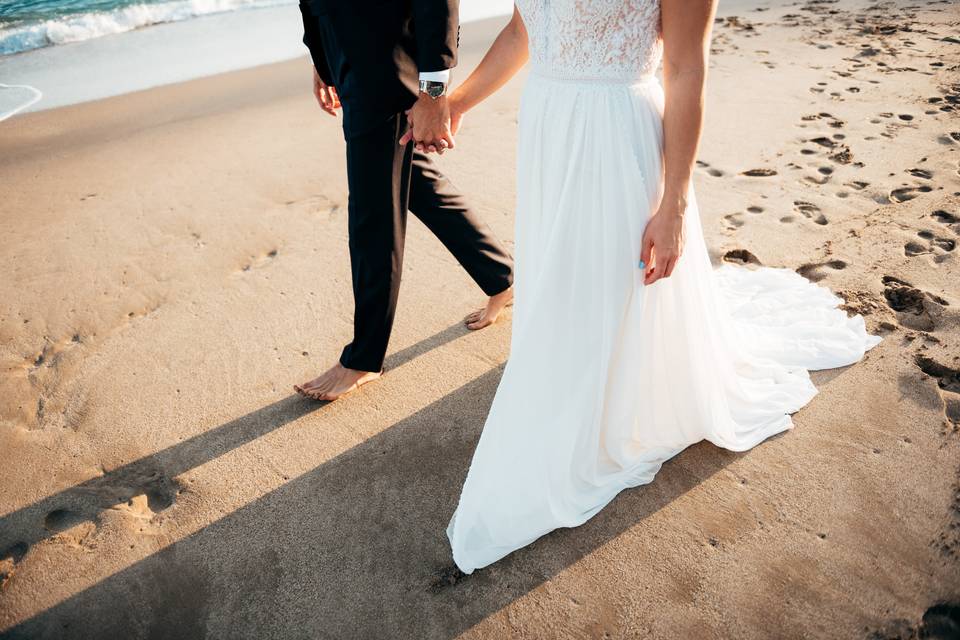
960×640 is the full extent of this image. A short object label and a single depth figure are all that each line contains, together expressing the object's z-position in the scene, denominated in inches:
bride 60.8
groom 74.0
